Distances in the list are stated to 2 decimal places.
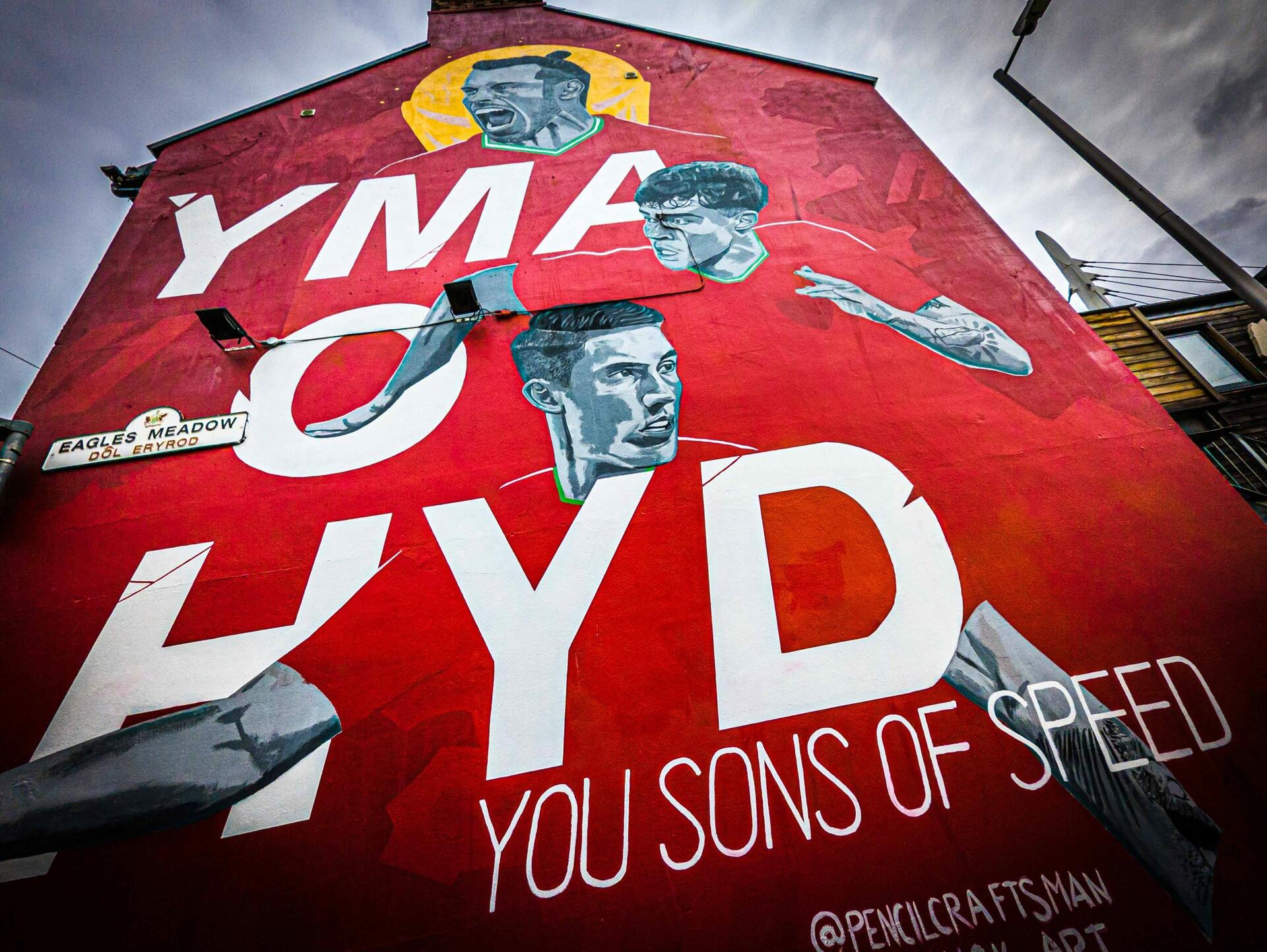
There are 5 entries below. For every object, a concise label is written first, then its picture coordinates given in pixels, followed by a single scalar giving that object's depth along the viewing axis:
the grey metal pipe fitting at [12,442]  5.59
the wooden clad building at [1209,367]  8.78
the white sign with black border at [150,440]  5.87
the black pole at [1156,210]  4.30
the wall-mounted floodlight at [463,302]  6.54
